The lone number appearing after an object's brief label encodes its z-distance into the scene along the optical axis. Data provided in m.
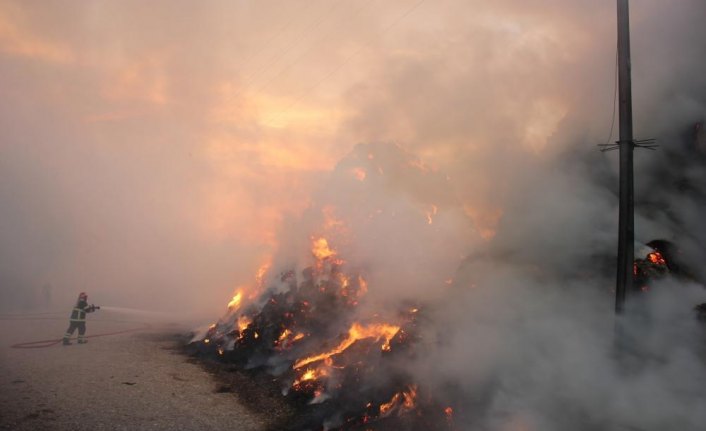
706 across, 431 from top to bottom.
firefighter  14.75
